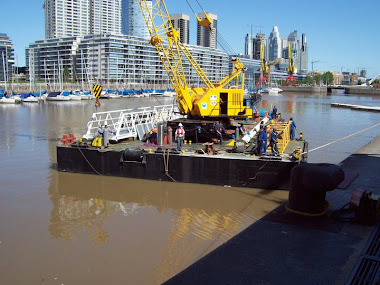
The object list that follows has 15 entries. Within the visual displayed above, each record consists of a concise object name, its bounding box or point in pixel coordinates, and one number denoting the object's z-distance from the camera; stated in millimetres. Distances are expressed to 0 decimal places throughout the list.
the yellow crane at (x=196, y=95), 21781
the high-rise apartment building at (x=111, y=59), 175625
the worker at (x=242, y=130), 21594
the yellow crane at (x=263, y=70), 167575
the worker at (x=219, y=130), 20141
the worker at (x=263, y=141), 16331
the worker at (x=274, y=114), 30097
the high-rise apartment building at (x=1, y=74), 181875
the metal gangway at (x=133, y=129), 20372
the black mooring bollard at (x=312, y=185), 9961
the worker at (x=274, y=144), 16297
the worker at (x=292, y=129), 21970
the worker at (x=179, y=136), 17431
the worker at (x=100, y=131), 18391
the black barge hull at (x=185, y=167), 16016
